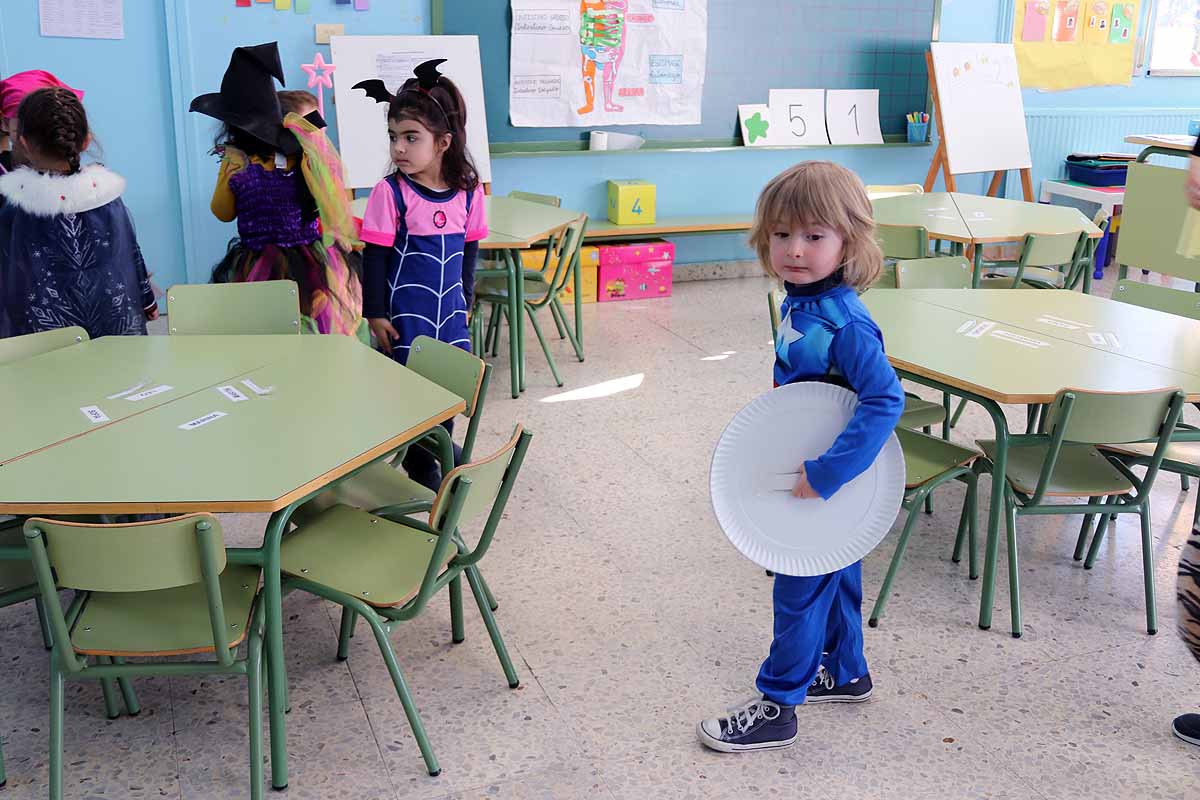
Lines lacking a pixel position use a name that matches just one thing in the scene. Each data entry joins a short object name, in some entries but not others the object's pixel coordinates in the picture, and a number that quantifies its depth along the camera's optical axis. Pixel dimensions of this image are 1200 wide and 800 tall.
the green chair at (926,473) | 2.78
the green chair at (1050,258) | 4.44
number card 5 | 6.71
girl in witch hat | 3.35
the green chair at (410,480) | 2.57
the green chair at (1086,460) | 2.52
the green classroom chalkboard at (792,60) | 6.31
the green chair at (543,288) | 4.64
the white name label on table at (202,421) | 2.27
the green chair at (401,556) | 2.07
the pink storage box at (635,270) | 6.07
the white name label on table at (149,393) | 2.45
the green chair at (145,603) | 1.78
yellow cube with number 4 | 6.24
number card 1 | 6.83
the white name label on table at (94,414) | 2.30
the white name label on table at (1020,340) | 2.98
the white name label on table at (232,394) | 2.45
